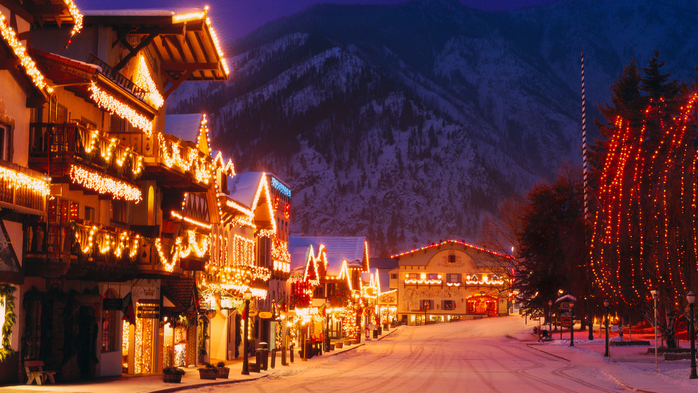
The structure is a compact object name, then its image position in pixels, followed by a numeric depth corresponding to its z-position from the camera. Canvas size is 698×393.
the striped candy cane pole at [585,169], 54.03
